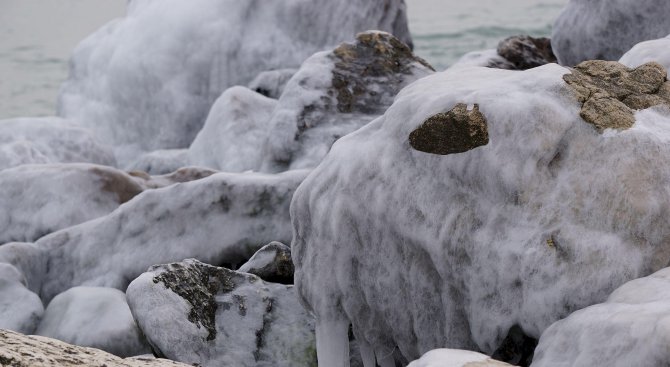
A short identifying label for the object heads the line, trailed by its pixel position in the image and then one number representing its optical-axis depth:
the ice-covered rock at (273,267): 9.44
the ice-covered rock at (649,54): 8.42
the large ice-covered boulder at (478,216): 6.59
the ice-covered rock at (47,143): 15.25
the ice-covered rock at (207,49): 18.19
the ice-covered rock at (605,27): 12.51
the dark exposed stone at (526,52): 15.78
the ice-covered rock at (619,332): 5.32
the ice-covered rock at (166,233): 10.49
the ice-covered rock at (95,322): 9.11
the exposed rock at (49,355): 5.08
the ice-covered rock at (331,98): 12.32
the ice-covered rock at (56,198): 12.45
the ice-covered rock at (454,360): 5.45
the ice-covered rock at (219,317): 7.96
